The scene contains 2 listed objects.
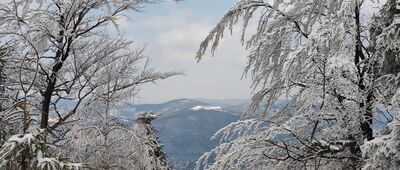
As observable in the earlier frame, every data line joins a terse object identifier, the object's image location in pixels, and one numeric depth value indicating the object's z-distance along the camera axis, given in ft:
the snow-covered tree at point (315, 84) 14.24
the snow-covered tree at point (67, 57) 31.60
